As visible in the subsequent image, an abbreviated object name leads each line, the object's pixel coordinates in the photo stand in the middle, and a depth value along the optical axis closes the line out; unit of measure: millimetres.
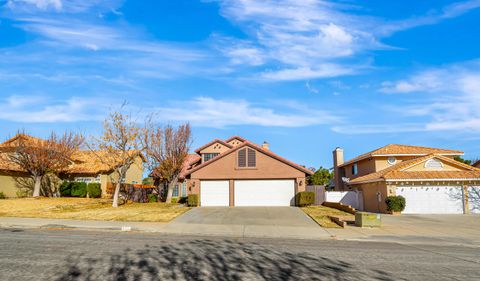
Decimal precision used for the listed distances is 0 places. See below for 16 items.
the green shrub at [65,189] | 36406
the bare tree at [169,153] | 37312
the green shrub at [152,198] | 38344
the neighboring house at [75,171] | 34341
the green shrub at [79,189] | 35938
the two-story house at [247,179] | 32344
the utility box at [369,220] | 18922
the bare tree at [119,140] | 30817
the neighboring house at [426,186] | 27891
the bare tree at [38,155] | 33438
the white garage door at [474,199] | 27981
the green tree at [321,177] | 53750
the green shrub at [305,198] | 30703
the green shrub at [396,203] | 27109
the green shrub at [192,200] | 30594
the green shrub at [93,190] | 36219
